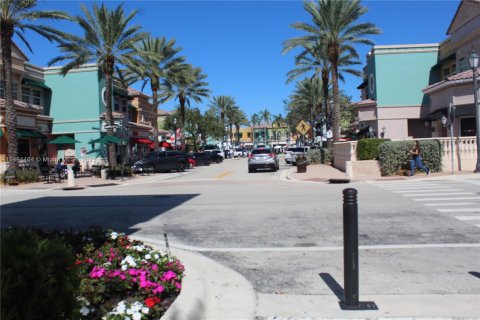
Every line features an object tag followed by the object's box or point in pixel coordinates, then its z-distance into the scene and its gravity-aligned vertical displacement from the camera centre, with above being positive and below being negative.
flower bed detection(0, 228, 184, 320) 2.84 -1.13
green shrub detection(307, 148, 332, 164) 35.39 -0.53
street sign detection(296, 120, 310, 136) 28.81 +1.52
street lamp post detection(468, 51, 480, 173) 19.92 +2.20
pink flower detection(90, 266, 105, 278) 4.87 -1.22
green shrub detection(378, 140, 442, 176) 21.91 -0.42
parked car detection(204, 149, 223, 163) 49.75 -0.17
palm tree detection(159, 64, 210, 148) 43.81 +7.70
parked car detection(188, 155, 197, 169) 41.99 -0.56
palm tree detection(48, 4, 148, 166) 29.20 +7.61
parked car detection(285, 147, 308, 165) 39.56 -0.16
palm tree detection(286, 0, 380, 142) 30.89 +8.54
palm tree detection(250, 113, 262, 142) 171.27 +12.72
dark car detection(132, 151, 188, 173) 32.77 -0.38
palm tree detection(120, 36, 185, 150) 39.76 +8.73
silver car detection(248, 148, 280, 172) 30.69 -0.49
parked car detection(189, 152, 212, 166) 45.28 -0.30
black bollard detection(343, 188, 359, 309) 4.65 -1.01
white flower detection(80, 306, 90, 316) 4.01 -1.34
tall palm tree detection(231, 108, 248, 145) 97.84 +8.14
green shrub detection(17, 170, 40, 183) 24.43 -0.72
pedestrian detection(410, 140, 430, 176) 20.88 -0.69
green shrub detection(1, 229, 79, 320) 2.73 -0.75
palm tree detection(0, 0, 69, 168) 23.96 +6.64
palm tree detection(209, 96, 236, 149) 91.69 +9.84
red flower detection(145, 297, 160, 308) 4.37 -1.41
